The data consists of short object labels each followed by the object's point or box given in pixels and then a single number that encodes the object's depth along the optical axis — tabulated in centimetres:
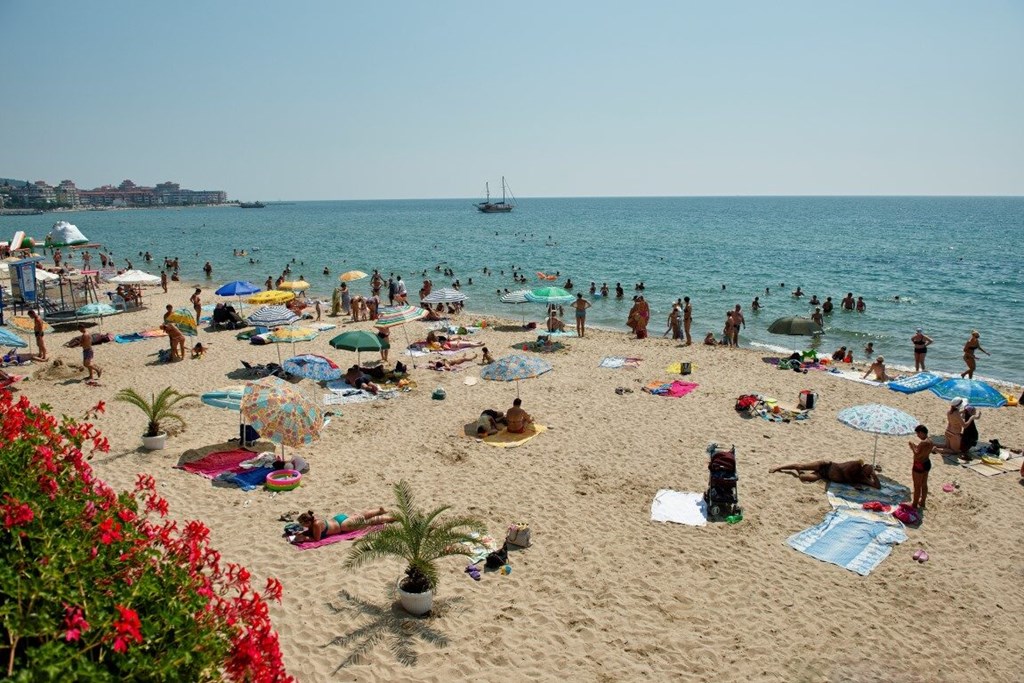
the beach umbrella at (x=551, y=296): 2111
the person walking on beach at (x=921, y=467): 979
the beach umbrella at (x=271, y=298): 2153
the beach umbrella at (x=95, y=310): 2209
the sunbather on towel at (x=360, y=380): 1598
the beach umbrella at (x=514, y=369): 1395
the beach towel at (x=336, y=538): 867
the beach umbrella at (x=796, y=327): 1927
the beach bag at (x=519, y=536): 891
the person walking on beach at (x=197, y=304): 2493
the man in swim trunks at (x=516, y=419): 1310
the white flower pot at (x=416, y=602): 727
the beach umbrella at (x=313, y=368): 1424
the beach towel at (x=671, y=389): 1606
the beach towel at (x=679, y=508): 973
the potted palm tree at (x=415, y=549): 732
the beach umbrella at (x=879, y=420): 1051
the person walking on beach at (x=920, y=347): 2023
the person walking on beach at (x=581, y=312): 2380
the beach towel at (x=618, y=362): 1900
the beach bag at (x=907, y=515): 973
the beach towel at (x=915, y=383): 1494
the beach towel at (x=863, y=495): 1032
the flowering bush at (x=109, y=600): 301
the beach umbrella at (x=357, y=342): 1611
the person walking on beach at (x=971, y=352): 1856
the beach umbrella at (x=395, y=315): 1802
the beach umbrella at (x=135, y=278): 2493
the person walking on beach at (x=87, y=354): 1625
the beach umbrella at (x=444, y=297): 2206
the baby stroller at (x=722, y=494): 977
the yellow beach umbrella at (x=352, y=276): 2850
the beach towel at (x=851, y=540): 870
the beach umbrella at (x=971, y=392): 1227
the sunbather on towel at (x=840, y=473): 1088
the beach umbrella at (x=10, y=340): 1589
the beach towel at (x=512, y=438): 1269
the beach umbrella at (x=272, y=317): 1856
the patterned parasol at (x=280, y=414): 1048
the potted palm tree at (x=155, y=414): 1173
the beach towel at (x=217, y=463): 1085
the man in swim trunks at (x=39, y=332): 1820
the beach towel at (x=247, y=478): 1047
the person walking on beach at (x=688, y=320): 2277
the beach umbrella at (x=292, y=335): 1662
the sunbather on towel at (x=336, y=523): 881
